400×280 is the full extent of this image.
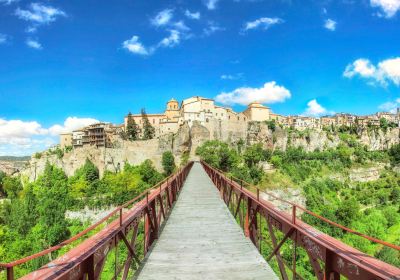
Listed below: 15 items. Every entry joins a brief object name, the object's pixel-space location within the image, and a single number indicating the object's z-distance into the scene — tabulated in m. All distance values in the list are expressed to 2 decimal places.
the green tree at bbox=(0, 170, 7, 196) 77.75
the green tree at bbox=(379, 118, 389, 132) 103.94
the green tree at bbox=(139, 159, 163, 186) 54.97
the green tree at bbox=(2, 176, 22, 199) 68.69
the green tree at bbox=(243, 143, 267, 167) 60.93
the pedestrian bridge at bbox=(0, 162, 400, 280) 2.63
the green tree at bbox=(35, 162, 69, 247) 40.72
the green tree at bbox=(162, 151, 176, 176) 58.58
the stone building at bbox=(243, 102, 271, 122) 91.12
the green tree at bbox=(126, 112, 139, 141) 74.25
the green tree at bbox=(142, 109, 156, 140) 73.81
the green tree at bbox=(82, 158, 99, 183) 58.22
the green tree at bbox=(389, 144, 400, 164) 88.01
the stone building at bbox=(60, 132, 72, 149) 88.25
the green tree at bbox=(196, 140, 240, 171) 49.34
